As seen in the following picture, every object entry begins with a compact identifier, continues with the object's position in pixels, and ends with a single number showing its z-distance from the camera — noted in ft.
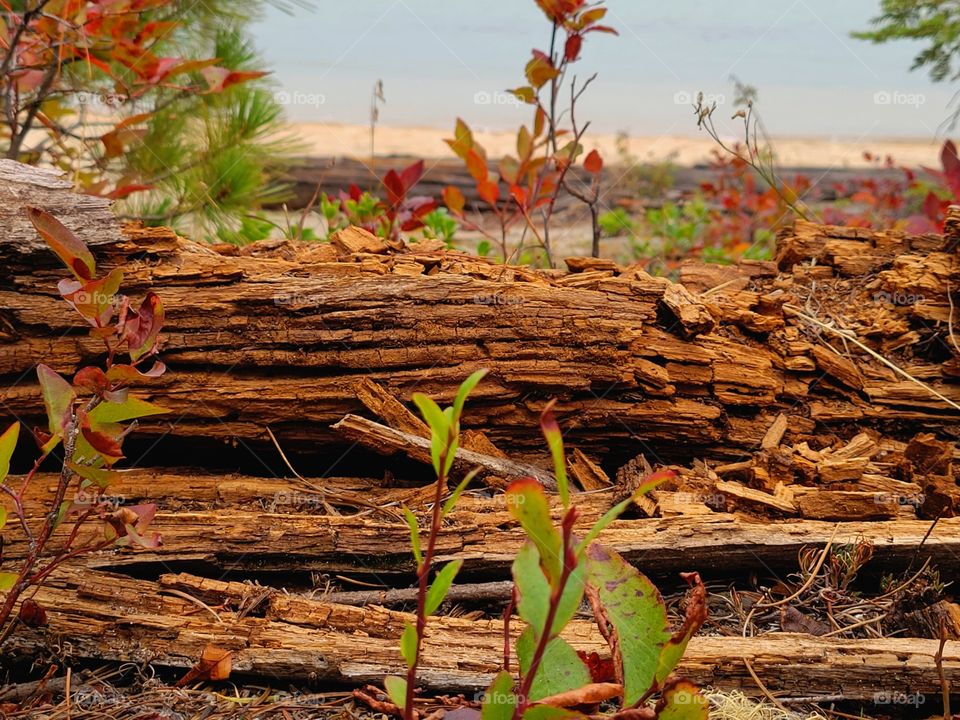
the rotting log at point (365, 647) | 7.04
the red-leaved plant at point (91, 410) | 6.52
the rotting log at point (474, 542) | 8.16
